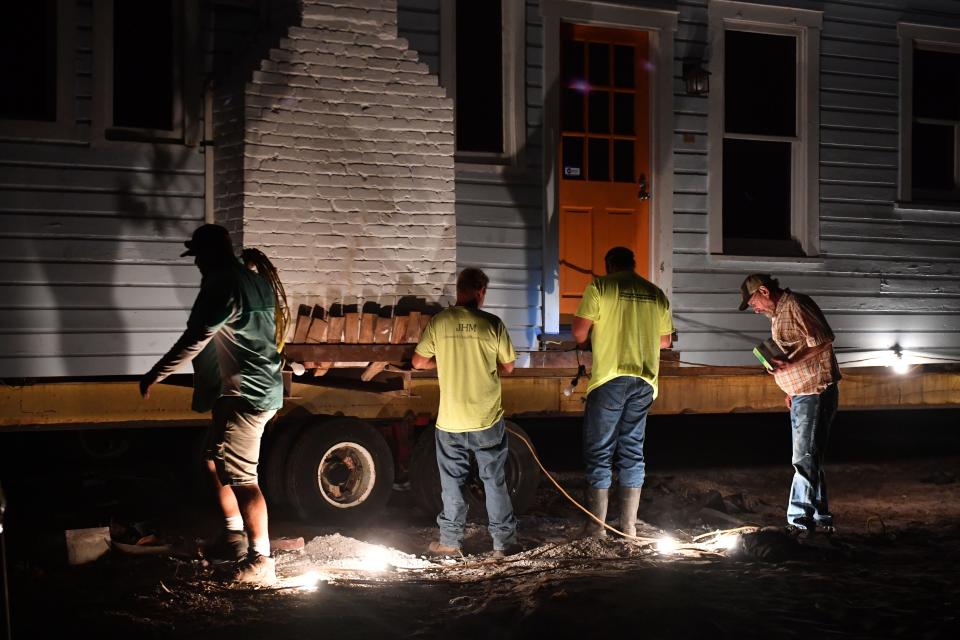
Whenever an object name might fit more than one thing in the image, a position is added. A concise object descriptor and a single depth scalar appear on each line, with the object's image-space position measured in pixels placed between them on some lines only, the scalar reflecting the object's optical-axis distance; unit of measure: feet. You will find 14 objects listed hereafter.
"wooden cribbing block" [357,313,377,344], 25.75
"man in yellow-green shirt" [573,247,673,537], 23.50
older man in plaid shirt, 25.07
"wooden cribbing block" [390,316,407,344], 26.04
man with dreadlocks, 19.30
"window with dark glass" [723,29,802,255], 35.47
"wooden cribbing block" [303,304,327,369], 25.36
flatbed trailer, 25.58
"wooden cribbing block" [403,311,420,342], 26.20
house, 26.86
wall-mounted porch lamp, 33.76
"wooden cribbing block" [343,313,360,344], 25.63
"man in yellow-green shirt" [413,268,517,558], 22.40
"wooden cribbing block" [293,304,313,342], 25.32
